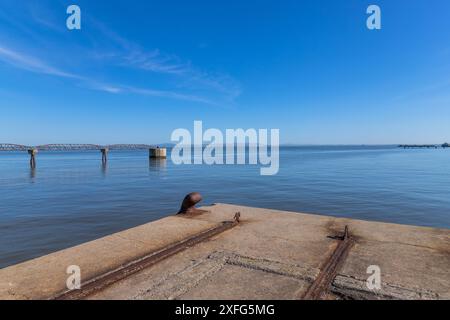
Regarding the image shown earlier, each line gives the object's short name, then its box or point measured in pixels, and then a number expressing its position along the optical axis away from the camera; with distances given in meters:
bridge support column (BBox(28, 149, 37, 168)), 42.62
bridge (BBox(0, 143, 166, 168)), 54.09
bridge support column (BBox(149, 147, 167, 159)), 65.00
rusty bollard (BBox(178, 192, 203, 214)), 7.74
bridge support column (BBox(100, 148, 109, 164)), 53.06
